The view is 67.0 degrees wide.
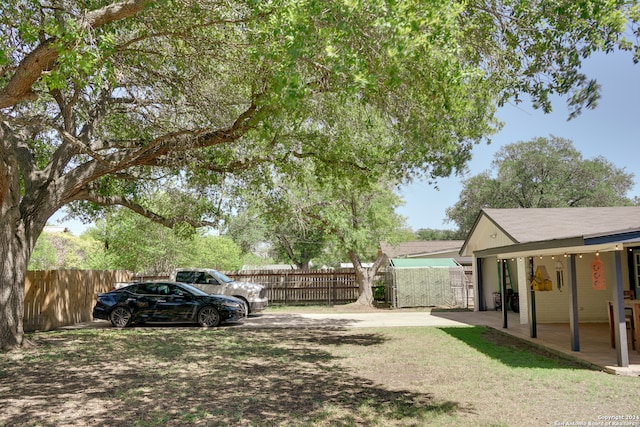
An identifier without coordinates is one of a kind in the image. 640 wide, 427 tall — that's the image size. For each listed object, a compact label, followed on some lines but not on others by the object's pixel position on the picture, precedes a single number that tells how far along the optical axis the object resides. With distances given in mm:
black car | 14703
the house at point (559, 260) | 8086
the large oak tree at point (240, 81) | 5785
